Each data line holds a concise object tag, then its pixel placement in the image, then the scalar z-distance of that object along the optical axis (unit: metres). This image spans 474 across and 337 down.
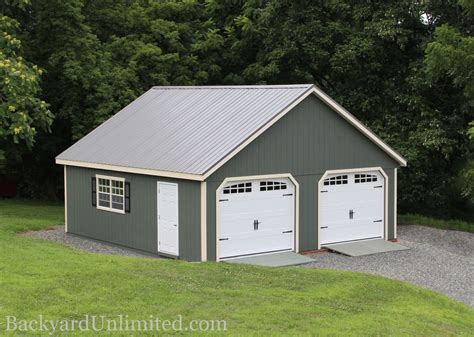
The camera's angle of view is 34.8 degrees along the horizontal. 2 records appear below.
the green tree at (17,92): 20.97
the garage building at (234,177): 18.94
